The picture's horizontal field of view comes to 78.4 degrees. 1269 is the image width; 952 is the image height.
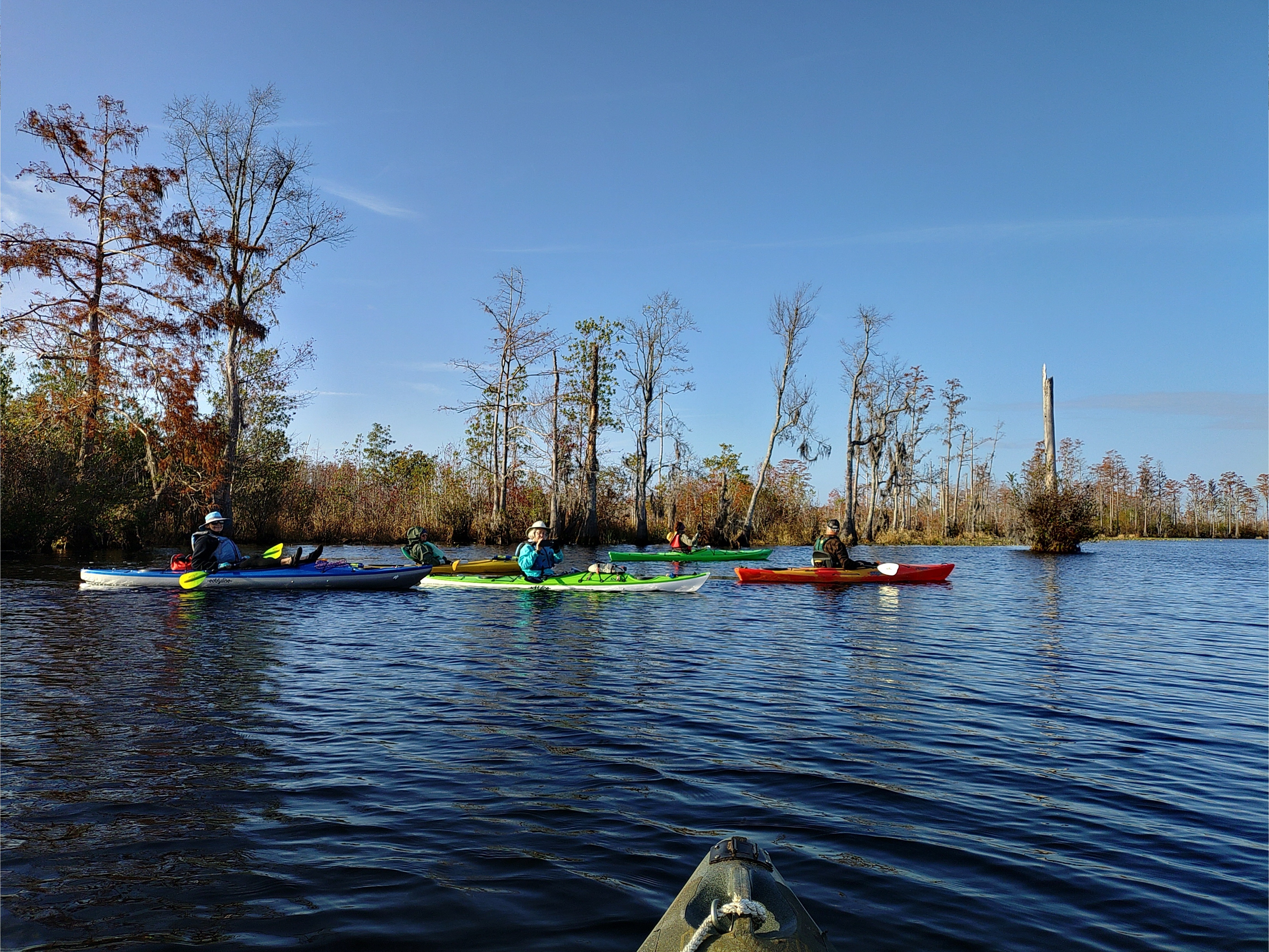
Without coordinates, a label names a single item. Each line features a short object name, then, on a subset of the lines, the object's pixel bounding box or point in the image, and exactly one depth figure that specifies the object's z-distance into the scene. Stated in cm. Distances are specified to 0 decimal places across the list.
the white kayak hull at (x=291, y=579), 1445
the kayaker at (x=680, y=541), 2367
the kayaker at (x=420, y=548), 1706
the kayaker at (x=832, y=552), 1744
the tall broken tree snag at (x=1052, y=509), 3123
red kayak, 1744
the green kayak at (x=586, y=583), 1531
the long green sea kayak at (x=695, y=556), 2302
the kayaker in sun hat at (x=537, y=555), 1516
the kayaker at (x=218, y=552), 1442
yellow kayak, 1684
